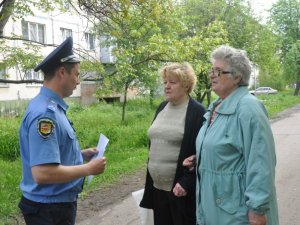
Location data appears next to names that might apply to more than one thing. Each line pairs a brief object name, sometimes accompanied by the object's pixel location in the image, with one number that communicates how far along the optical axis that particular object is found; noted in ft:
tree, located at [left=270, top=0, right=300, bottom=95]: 151.53
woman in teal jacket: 8.27
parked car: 177.37
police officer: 7.82
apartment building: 70.79
